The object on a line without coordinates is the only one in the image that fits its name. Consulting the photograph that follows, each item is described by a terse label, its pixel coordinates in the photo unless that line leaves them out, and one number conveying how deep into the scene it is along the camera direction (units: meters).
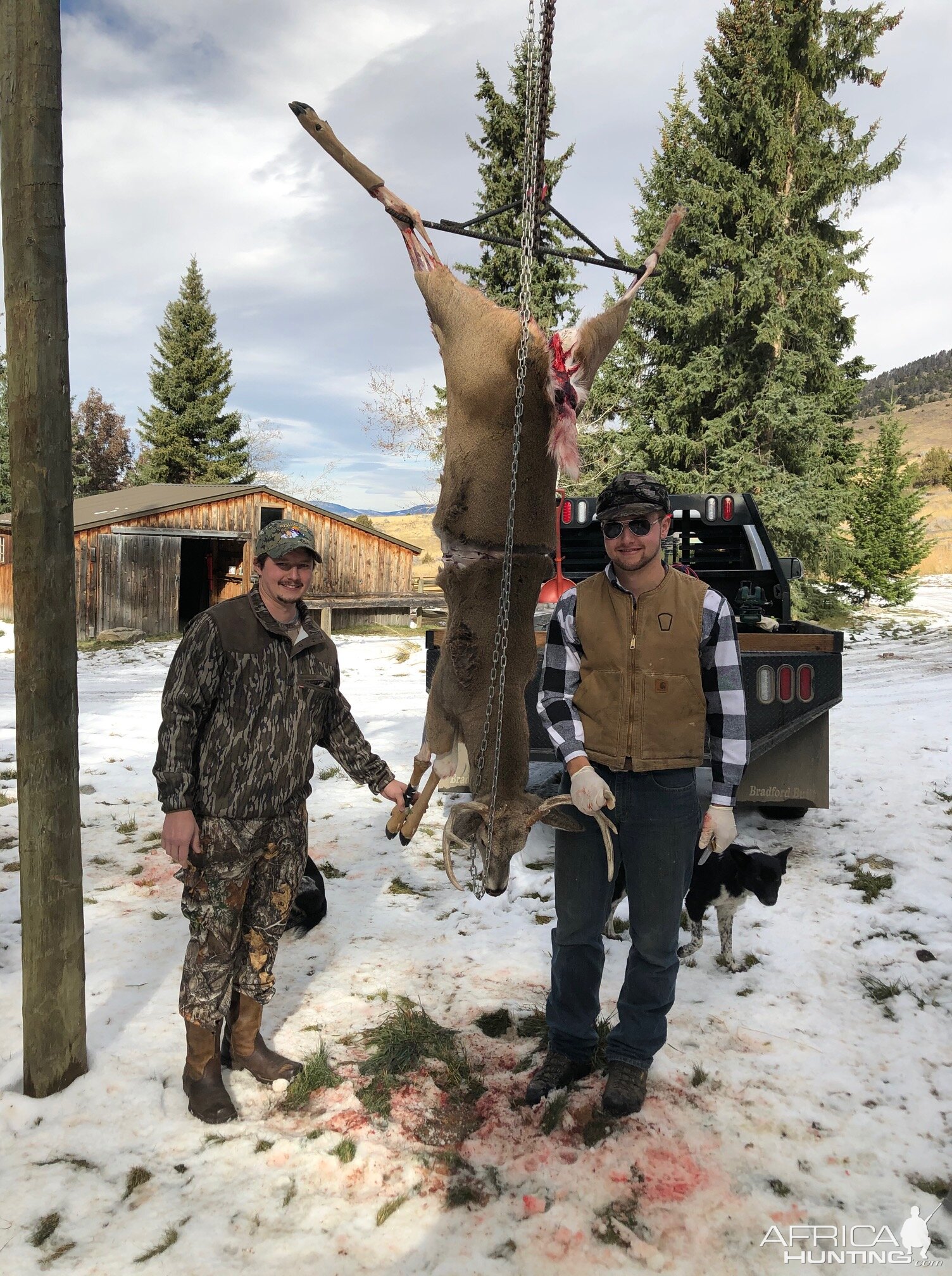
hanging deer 2.73
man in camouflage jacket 2.77
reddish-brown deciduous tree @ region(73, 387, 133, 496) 45.59
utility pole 2.72
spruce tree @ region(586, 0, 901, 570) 20.19
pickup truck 4.90
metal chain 2.44
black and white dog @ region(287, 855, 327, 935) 4.27
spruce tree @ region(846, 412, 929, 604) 23.89
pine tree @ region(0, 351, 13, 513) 32.40
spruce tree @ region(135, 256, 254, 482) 36.03
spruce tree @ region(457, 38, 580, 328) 21.86
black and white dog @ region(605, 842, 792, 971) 3.95
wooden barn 19.94
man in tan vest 2.82
